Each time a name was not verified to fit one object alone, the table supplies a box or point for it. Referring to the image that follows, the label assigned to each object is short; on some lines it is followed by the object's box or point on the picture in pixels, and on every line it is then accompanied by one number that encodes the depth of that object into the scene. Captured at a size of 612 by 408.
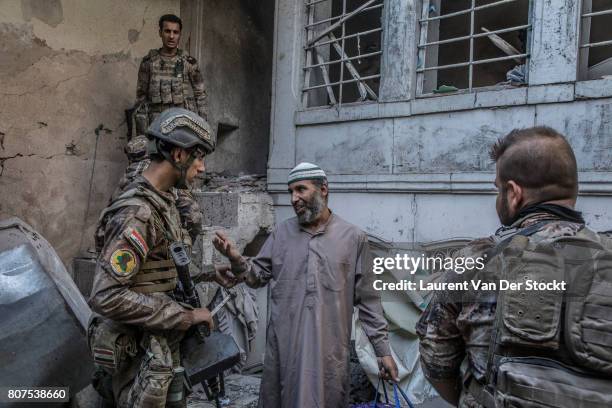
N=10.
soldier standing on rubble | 6.54
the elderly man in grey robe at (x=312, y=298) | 3.45
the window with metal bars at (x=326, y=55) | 6.26
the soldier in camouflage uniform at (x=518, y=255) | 1.68
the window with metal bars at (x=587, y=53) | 4.54
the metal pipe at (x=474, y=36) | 4.81
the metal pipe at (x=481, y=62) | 4.85
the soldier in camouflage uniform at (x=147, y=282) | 2.43
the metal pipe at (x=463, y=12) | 4.96
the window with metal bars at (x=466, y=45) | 5.88
